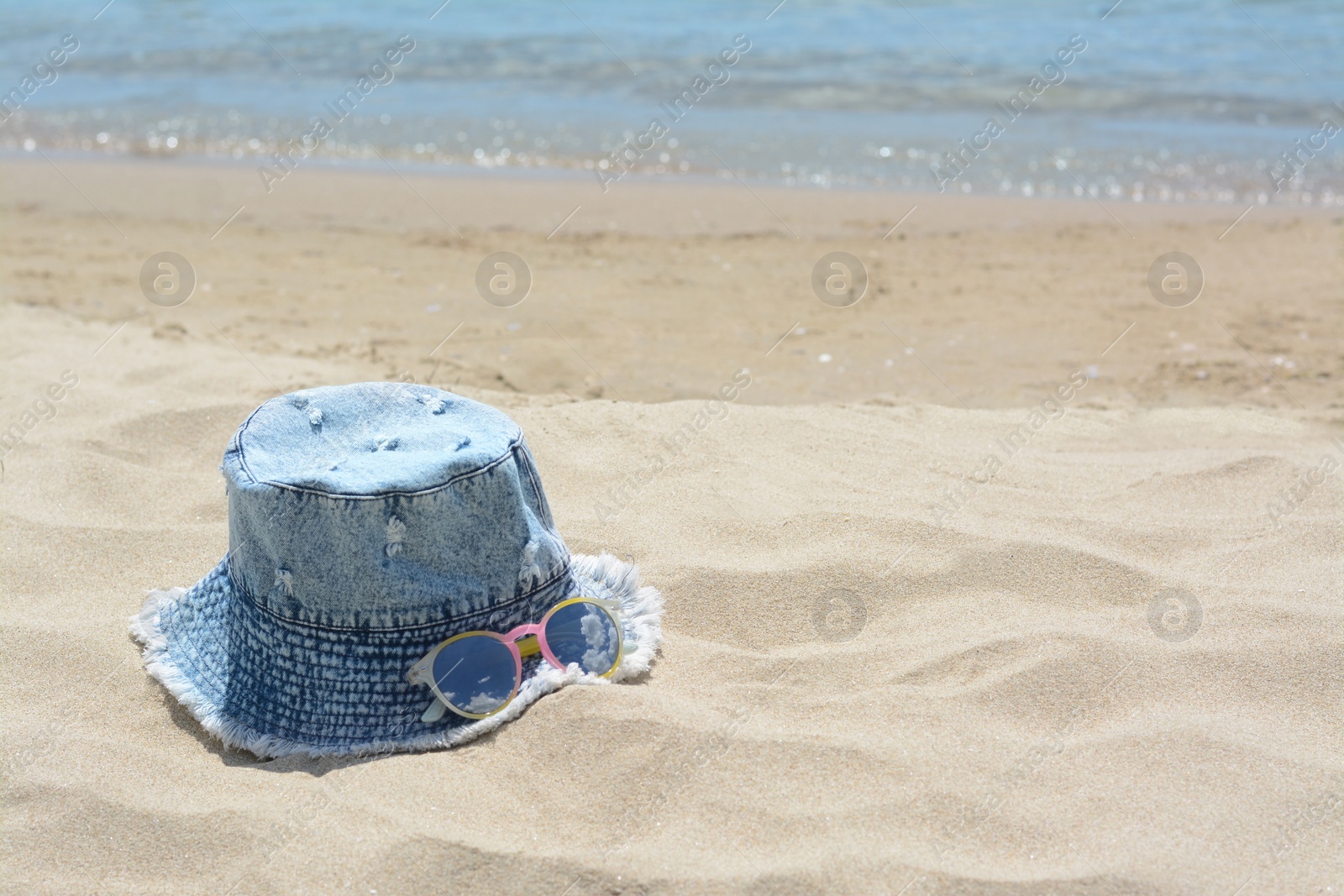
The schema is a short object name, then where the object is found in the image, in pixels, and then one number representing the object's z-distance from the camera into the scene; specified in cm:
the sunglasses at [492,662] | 244
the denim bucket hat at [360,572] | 234
